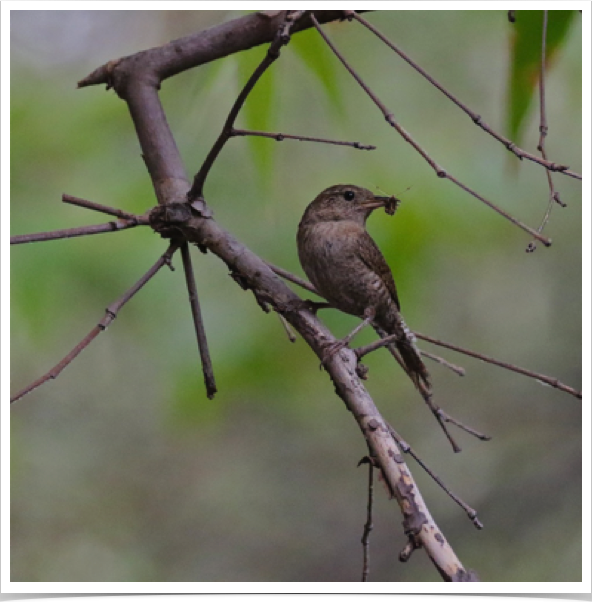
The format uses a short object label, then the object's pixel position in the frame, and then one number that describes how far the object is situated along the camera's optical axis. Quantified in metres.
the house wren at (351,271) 4.11
